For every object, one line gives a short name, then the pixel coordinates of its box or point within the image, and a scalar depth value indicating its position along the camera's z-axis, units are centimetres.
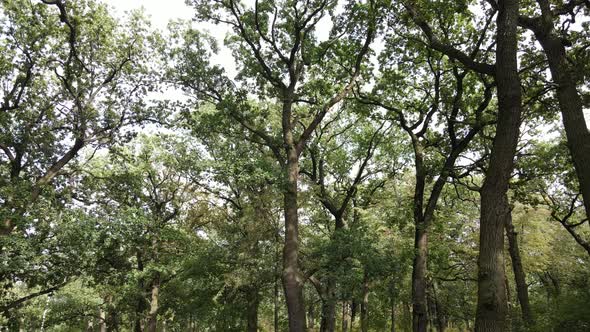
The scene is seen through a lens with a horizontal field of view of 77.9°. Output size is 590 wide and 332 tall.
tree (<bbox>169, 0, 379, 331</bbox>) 1201
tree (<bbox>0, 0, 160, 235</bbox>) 1271
